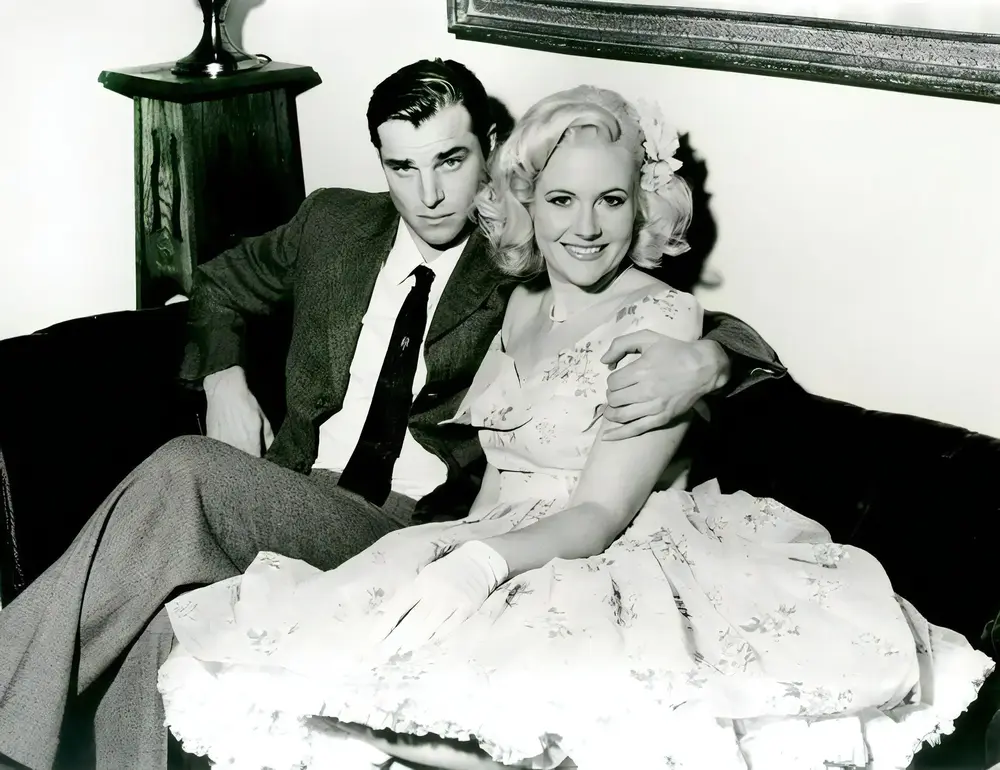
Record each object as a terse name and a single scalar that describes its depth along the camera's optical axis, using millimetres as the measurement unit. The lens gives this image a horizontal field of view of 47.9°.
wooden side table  2408
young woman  1234
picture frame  1561
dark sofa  1467
